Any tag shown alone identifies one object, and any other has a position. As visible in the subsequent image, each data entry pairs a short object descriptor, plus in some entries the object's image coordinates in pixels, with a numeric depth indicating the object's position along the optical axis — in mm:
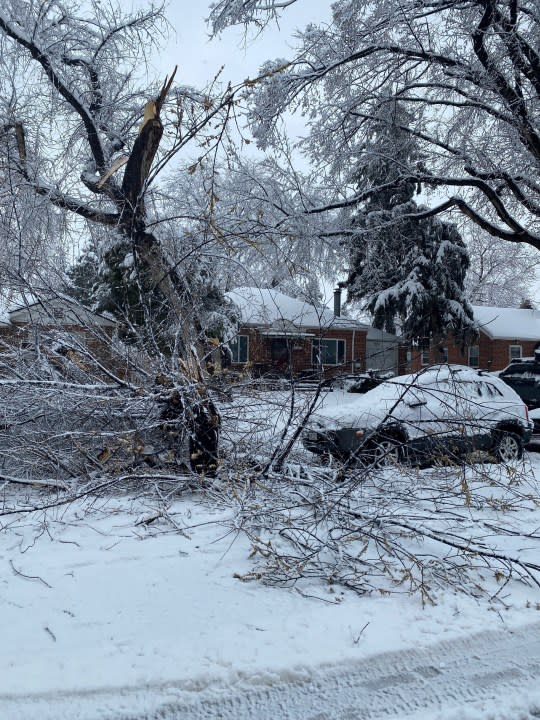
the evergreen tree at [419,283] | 22219
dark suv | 14156
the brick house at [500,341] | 30344
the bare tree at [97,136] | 8531
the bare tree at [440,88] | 11156
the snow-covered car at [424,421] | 5914
